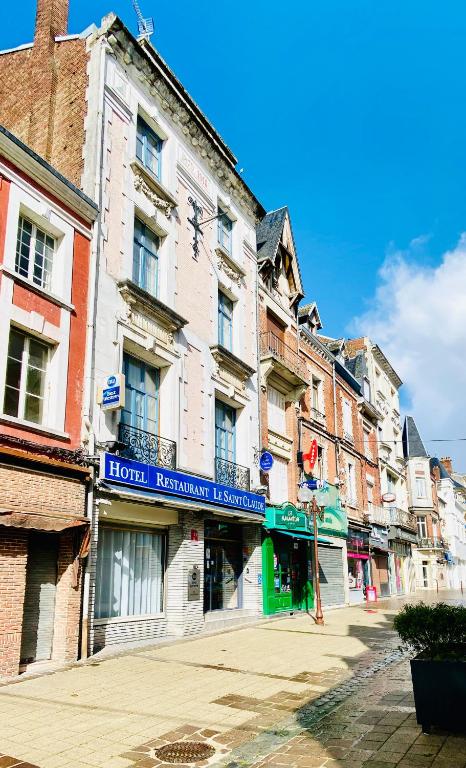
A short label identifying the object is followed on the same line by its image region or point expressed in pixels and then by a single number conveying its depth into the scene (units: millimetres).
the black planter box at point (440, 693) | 5812
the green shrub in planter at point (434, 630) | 6348
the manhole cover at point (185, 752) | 5492
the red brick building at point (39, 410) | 9430
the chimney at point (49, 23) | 15227
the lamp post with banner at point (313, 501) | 17170
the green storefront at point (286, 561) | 18141
